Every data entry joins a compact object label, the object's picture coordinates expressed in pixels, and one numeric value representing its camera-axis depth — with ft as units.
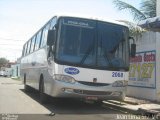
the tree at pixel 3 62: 253.57
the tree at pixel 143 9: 35.03
